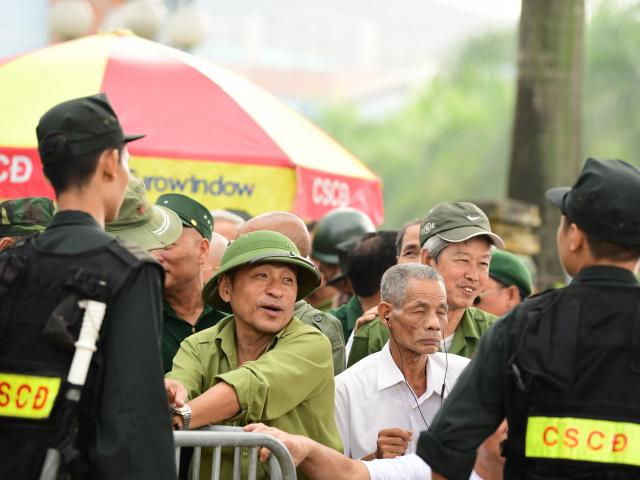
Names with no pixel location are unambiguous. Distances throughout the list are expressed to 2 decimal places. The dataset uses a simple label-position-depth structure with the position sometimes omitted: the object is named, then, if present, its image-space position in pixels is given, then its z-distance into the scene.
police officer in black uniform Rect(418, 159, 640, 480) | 8.02
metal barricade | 8.98
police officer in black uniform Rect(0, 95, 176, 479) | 7.62
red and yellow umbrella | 15.21
